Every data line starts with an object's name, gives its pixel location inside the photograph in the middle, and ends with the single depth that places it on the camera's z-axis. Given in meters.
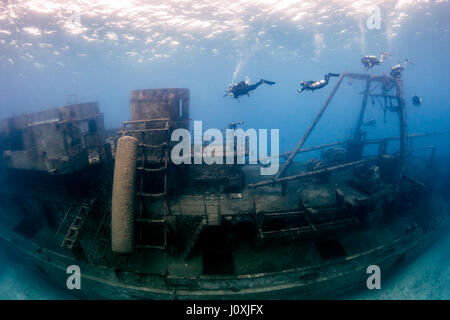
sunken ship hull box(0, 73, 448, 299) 7.07
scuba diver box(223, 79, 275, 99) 8.54
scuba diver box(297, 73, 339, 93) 8.28
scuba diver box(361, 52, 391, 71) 9.65
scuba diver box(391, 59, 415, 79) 10.02
